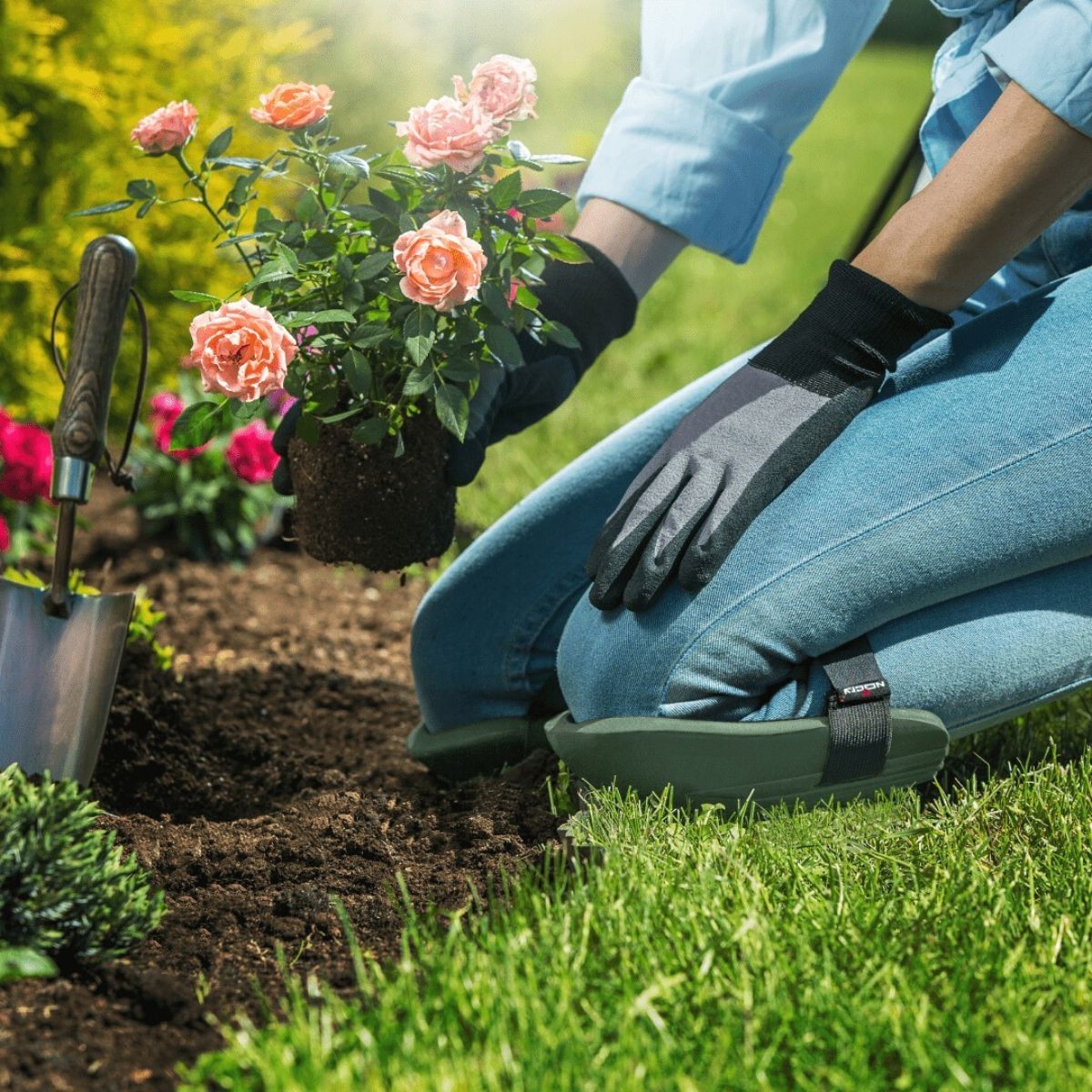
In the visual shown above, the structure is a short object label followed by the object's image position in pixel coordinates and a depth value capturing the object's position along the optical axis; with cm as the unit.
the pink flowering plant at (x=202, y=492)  319
